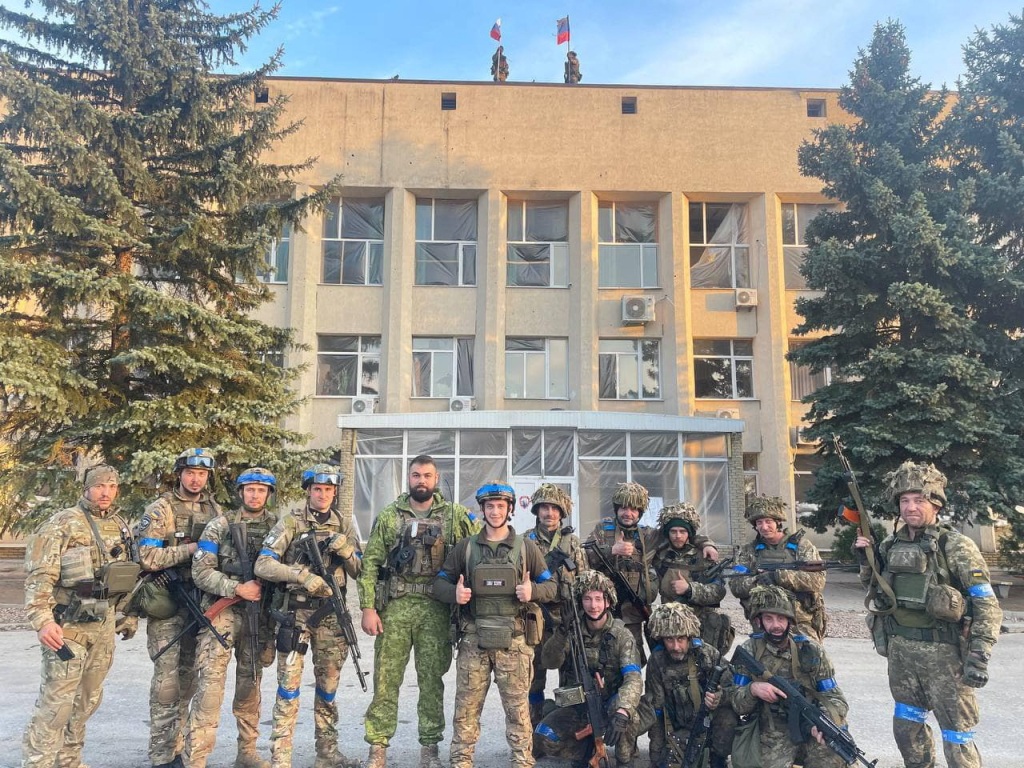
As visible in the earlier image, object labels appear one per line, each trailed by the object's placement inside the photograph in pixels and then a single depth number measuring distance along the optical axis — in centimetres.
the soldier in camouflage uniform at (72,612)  421
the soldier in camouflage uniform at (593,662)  464
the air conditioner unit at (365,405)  1820
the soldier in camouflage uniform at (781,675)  412
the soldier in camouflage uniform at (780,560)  517
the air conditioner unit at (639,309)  1872
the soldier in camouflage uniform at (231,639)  432
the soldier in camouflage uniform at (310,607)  440
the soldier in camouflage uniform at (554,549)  495
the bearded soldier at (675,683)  451
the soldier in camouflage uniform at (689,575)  519
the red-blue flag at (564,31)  2308
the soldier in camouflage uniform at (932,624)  412
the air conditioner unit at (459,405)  1834
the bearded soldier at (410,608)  457
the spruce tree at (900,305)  1135
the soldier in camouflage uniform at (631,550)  539
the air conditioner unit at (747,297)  1920
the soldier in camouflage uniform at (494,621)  437
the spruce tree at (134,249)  951
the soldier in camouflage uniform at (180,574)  446
